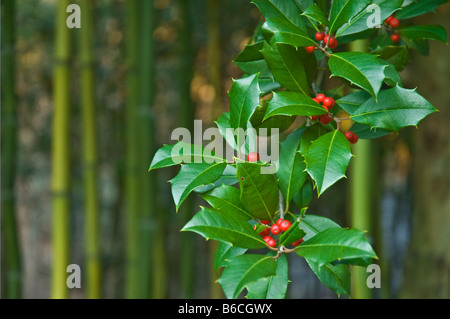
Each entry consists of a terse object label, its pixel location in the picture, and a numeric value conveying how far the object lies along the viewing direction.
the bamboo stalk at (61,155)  1.37
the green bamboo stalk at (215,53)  2.14
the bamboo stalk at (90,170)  1.62
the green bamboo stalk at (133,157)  1.60
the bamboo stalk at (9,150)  1.63
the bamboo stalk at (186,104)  1.93
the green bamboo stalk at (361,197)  1.13
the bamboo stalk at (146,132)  1.61
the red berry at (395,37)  0.76
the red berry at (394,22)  0.75
